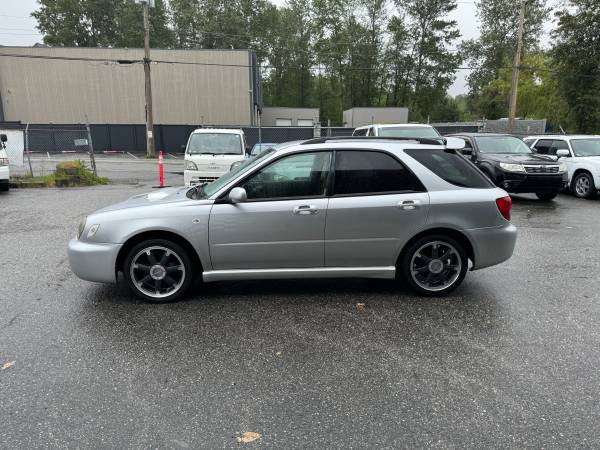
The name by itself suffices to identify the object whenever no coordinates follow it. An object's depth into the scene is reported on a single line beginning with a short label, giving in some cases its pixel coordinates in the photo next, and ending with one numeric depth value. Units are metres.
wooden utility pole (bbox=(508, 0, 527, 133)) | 23.52
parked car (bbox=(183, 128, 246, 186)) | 11.32
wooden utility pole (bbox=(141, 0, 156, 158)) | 27.80
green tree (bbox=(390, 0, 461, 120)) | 52.62
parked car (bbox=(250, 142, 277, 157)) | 15.75
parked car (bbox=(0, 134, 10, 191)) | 11.80
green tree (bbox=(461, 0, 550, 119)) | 53.94
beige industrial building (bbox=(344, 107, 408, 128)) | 38.84
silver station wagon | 4.39
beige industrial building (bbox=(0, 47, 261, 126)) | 32.88
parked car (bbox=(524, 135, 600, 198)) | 11.87
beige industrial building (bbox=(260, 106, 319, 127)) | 42.56
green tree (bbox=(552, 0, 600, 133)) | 26.27
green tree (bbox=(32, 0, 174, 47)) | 56.44
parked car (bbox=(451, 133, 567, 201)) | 10.73
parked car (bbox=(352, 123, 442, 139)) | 13.04
